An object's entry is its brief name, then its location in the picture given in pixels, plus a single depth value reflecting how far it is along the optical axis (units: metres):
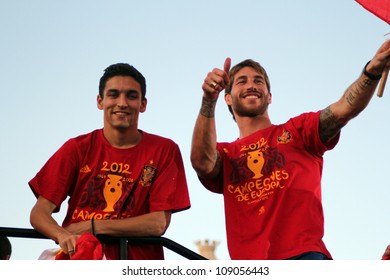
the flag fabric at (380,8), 5.37
